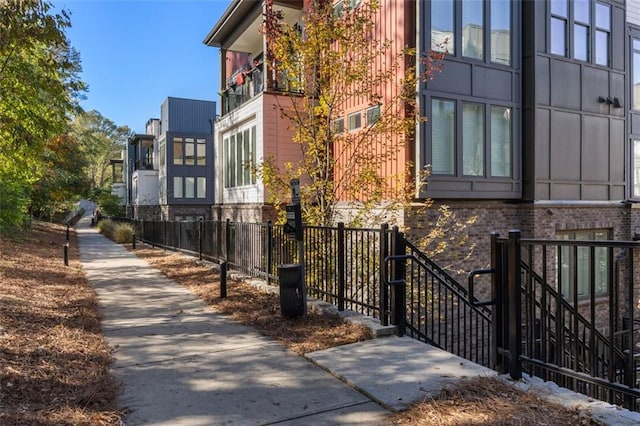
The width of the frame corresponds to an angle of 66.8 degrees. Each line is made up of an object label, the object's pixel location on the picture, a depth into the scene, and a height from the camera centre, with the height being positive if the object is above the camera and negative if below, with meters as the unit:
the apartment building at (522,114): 11.06 +2.47
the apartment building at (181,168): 38.31 +3.58
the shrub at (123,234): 24.45 -1.18
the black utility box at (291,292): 6.60 -1.11
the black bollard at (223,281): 8.18 -1.20
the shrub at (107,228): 28.52 -1.07
